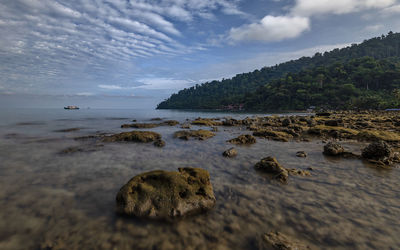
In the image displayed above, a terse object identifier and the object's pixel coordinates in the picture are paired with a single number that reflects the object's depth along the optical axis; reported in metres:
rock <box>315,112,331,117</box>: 38.53
